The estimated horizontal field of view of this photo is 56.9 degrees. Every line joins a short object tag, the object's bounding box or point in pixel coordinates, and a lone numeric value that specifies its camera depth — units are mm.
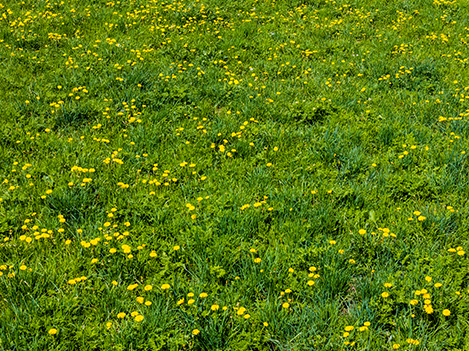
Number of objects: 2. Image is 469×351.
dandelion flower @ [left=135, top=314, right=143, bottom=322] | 2770
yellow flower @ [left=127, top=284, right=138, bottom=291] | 3058
